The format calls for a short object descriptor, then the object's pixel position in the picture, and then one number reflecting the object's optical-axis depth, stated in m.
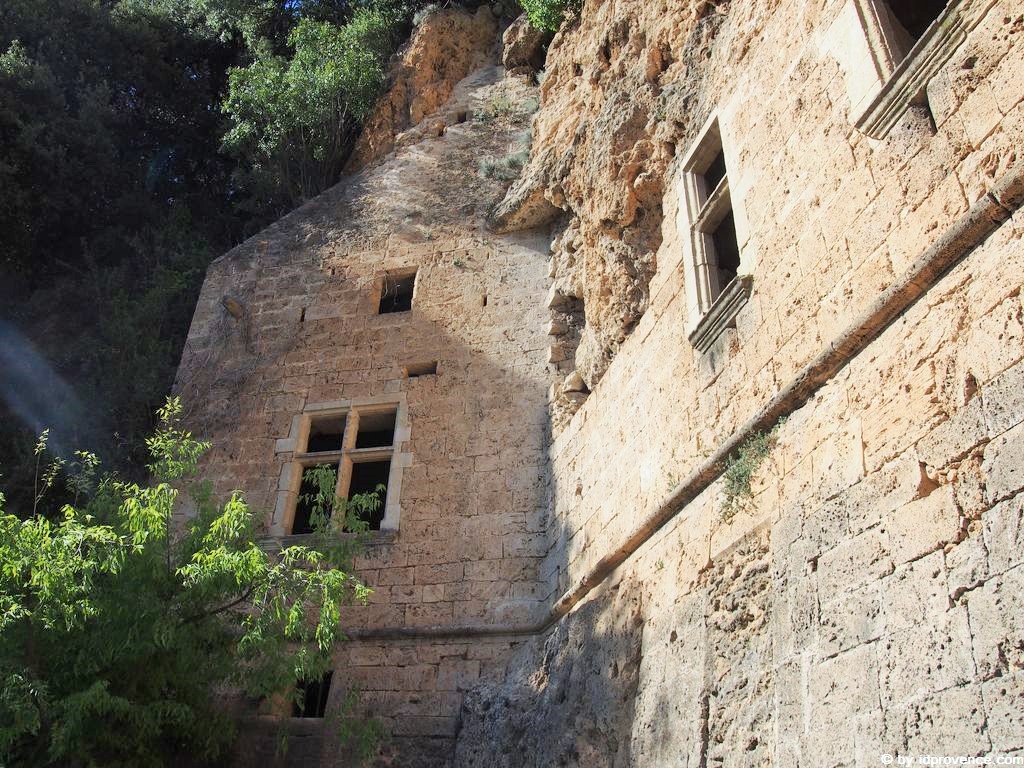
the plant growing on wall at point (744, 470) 4.07
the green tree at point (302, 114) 11.34
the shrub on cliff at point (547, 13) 10.15
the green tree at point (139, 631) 4.87
